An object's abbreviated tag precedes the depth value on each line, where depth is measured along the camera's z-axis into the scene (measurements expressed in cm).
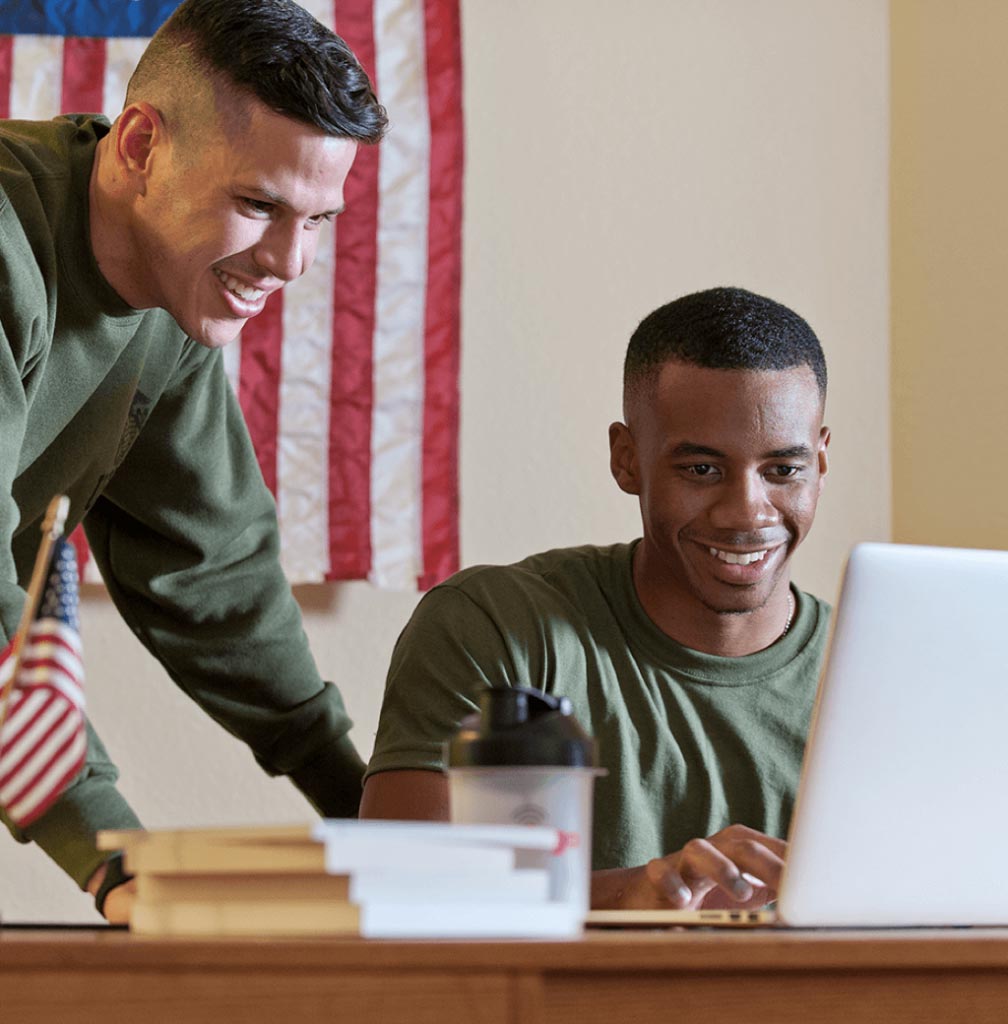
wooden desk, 153
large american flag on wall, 364
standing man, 247
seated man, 237
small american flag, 174
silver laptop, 175
